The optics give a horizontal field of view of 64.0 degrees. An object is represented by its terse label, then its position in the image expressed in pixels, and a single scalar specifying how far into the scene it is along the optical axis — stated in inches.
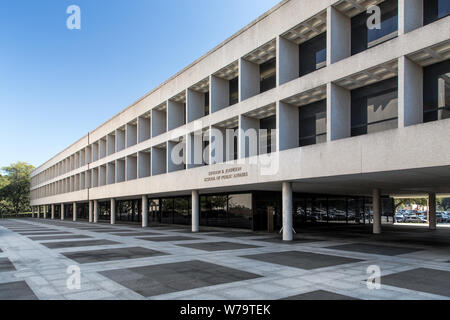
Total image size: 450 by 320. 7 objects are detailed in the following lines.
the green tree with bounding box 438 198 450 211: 4648.1
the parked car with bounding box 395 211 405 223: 1745.7
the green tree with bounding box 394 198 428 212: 3278.3
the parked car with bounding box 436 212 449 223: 1780.9
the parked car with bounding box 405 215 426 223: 1728.1
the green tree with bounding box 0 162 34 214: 3811.5
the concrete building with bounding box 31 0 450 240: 577.3
